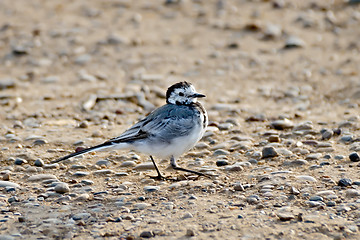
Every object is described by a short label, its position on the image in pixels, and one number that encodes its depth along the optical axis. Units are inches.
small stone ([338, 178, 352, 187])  551.5
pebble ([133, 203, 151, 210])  519.2
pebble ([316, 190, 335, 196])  531.5
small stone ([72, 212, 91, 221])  497.4
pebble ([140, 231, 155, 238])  462.6
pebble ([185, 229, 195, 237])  463.4
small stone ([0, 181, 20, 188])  566.9
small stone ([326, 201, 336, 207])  512.7
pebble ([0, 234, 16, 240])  460.0
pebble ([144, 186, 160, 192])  562.6
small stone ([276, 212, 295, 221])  484.1
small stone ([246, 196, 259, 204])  522.7
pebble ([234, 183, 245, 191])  552.7
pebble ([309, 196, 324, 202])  522.1
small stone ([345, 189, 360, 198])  529.3
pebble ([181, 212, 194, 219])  495.7
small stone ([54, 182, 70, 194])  554.3
